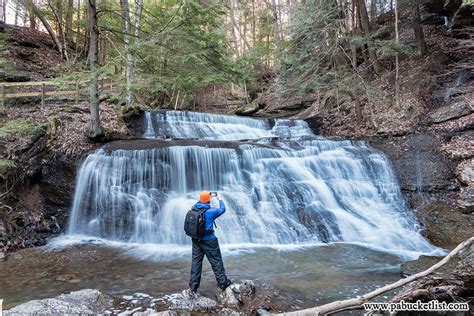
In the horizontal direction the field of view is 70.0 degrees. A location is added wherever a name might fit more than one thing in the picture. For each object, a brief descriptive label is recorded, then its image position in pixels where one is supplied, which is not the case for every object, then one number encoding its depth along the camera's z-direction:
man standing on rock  5.04
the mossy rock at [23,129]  8.55
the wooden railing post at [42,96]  12.91
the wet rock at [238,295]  4.87
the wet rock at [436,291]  4.10
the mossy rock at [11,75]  13.18
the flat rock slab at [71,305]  4.23
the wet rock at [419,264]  6.13
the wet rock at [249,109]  23.11
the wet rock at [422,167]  10.65
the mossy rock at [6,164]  8.16
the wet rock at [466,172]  10.26
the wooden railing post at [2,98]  11.20
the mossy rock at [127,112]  14.74
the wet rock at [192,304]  4.77
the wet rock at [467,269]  4.20
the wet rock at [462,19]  14.69
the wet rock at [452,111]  11.89
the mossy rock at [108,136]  11.43
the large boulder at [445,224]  8.69
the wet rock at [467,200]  9.48
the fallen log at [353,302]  3.86
